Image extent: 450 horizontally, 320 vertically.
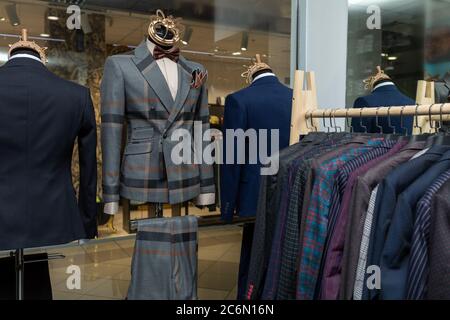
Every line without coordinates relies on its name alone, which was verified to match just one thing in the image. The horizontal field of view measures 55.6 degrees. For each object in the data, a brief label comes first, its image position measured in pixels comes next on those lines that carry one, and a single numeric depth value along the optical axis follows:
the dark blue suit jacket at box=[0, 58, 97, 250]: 1.78
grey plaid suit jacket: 1.89
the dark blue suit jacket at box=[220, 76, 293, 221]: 2.38
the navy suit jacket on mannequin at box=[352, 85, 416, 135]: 2.38
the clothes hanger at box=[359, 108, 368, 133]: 1.66
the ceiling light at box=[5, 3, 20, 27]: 3.39
